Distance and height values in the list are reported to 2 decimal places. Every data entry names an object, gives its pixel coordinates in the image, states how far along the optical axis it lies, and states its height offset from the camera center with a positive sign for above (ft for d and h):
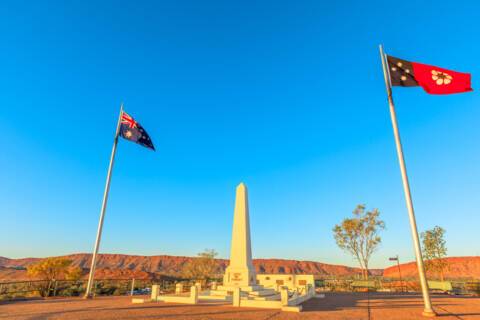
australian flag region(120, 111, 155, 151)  54.65 +24.12
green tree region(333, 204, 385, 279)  102.42 +10.91
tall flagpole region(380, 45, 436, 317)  30.25 +7.58
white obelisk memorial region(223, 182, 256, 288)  50.24 +1.42
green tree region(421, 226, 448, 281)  106.73 +5.15
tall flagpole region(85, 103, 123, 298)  46.70 +5.01
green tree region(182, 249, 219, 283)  131.54 -4.30
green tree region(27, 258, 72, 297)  76.07 -4.14
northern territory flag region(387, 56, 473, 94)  33.37 +23.22
